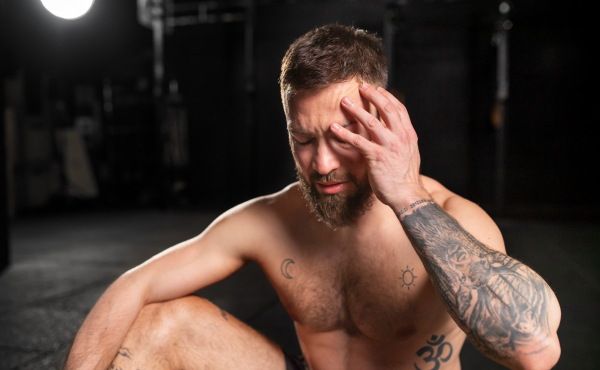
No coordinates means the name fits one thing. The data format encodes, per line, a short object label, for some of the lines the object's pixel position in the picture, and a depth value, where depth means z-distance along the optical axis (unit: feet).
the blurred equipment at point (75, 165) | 23.98
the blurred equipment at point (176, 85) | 19.21
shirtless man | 3.13
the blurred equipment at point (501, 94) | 16.47
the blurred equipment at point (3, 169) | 11.65
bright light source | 13.38
